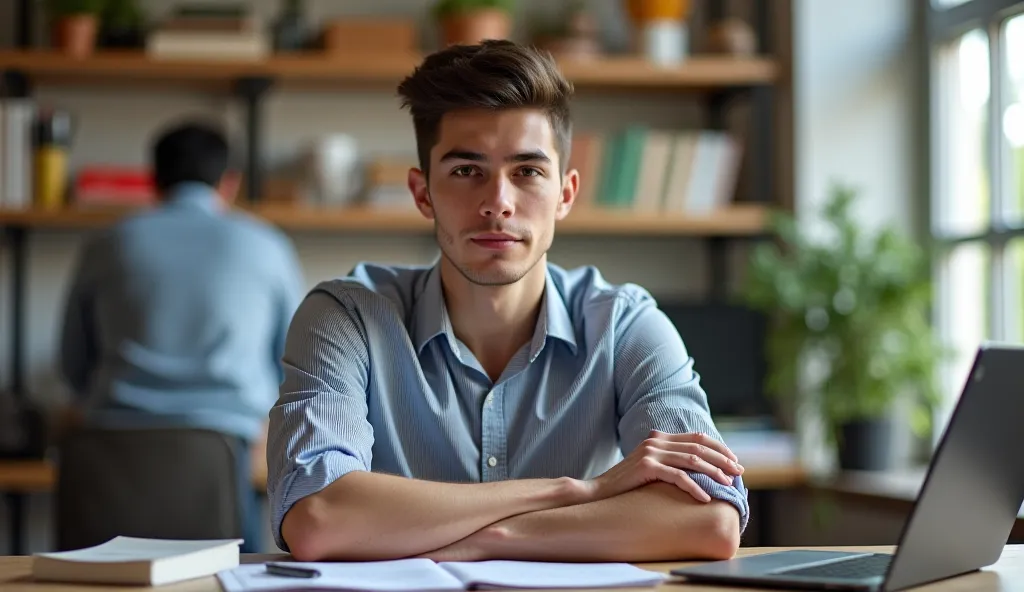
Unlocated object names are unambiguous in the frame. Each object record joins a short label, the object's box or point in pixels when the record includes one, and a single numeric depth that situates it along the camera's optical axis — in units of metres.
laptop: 1.28
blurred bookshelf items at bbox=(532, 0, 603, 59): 3.96
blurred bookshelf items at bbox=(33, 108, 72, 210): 3.80
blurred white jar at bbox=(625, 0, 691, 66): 3.96
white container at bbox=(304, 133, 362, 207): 3.94
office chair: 2.66
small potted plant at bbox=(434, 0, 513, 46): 3.86
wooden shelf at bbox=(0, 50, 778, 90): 3.81
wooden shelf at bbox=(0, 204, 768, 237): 3.78
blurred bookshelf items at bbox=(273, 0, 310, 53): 3.96
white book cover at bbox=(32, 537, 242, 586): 1.34
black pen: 1.36
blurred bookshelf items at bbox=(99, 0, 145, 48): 3.89
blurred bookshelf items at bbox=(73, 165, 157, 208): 3.83
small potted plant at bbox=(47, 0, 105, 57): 3.83
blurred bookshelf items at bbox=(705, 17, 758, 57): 3.99
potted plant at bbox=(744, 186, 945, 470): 3.49
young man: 1.72
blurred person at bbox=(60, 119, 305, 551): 3.10
